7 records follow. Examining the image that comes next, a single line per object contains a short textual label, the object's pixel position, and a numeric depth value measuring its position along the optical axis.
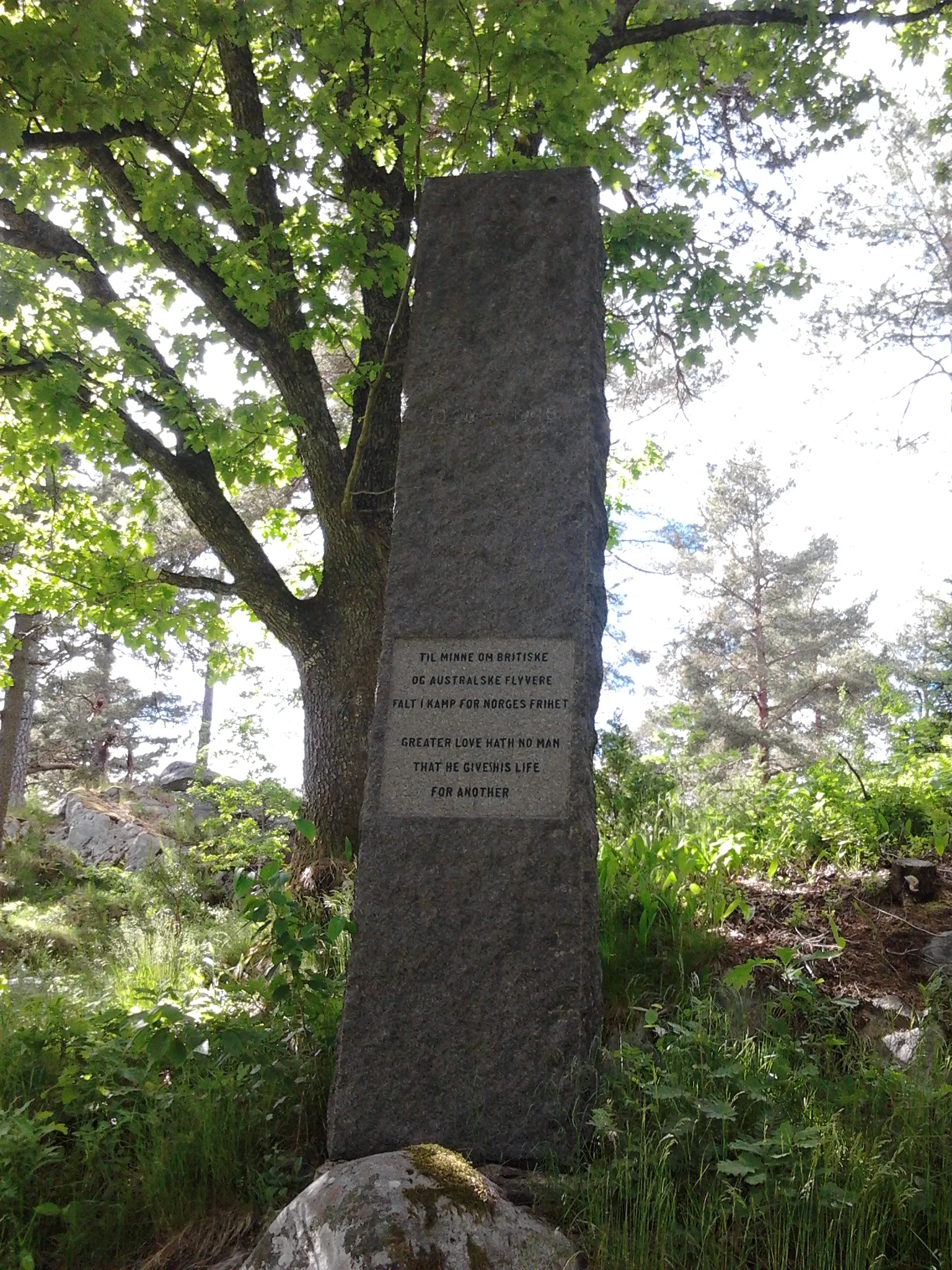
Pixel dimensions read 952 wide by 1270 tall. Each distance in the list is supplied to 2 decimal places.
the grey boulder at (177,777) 18.48
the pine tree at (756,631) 23.27
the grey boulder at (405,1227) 2.47
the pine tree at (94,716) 23.33
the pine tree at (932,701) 6.84
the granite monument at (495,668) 3.38
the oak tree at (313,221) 5.60
